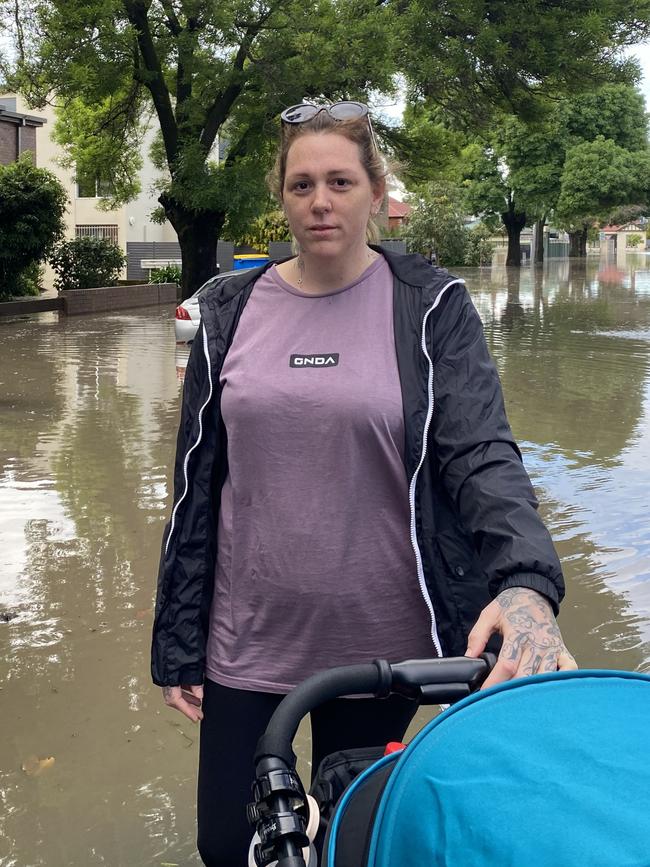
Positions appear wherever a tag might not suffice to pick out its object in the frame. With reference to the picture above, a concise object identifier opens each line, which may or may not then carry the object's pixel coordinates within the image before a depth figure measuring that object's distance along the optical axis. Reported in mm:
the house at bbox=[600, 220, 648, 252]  130125
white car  16502
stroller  1176
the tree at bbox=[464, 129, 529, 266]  54062
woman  2150
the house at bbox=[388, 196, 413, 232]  66875
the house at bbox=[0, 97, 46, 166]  33719
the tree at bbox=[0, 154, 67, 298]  24141
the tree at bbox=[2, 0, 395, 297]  18812
